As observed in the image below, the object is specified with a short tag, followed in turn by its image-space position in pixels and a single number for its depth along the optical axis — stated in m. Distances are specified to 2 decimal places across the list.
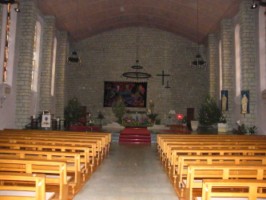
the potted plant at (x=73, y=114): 16.52
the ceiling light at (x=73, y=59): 14.27
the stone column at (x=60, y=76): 17.70
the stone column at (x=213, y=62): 17.73
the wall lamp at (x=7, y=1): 7.09
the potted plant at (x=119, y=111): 16.41
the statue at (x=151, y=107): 18.87
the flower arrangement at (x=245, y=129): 11.46
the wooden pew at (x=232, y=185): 2.28
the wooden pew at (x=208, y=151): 4.76
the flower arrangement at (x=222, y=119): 14.21
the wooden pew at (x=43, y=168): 3.14
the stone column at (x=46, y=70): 14.90
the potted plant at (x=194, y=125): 15.65
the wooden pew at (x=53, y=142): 5.57
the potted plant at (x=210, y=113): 14.78
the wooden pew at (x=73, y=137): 6.09
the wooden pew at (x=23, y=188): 2.17
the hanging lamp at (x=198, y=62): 14.50
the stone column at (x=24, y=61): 11.98
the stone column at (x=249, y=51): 12.05
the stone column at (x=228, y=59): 14.91
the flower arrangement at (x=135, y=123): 15.10
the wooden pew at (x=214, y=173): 3.07
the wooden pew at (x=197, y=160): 3.86
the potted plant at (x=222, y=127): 13.73
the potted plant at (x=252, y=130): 11.42
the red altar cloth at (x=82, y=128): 15.35
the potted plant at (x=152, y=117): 17.42
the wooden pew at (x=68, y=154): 3.96
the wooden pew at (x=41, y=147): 4.86
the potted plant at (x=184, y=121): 18.02
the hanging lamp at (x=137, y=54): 21.46
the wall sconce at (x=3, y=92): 10.35
